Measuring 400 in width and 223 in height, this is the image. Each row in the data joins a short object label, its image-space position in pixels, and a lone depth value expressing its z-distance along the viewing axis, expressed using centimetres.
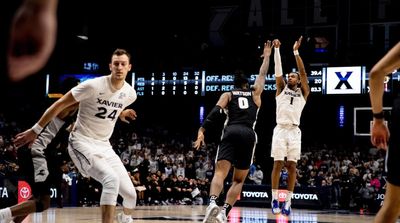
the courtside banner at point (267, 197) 1856
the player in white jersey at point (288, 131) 977
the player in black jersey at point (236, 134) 777
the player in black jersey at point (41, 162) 641
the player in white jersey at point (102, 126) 611
